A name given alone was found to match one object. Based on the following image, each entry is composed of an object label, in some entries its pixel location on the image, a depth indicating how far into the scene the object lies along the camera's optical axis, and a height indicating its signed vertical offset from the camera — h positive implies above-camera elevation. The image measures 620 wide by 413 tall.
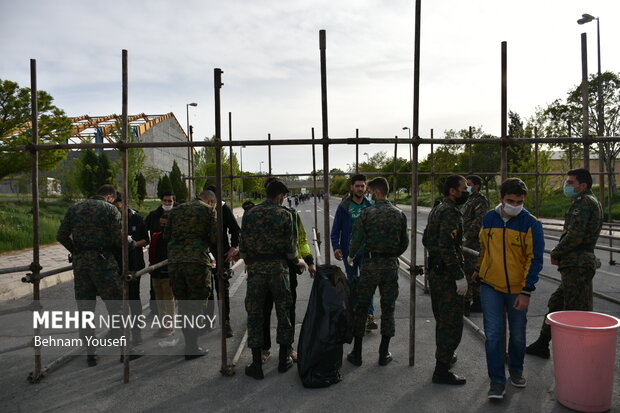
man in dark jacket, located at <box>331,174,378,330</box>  5.38 -0.33
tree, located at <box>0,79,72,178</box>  16.45 +2.74
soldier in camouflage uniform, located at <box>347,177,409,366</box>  4.31 -0.78
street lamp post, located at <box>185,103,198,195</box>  7.84 +0.52
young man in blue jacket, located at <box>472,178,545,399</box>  3.58 -0.69
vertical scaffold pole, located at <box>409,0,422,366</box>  4.17 +0.30
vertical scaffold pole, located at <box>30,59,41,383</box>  4.05 -0.12
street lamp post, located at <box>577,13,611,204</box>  11.39 +4.70
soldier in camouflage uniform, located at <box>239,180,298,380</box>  4.14 -0.74
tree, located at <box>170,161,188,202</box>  28.00 +0.63
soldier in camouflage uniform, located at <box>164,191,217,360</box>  4.64 -0.66
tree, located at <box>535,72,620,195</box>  25.44 +4.77
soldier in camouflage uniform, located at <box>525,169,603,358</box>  4.20 -0.54
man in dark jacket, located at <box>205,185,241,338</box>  4.50 -0.50
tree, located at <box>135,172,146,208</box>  26.84 +0.52
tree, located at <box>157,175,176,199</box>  28.07 +0.78
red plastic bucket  3.27 -1.33
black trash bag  3.85 -1.24
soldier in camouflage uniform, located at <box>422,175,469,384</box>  3.84 -0.73
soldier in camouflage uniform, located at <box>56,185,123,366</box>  4.50 -0.56
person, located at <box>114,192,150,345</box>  5.25 -0.64
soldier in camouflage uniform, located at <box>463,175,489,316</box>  6.02 -0.49
